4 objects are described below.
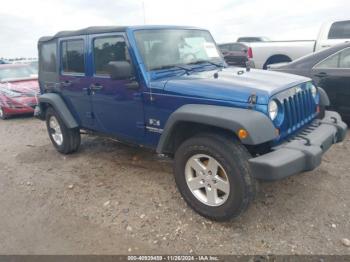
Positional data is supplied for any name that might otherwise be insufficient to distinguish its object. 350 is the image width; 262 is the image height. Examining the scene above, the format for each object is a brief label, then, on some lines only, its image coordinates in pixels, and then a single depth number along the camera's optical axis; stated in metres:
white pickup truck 7.77
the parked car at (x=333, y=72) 4.96
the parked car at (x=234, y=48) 10.55
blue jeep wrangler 2.72
